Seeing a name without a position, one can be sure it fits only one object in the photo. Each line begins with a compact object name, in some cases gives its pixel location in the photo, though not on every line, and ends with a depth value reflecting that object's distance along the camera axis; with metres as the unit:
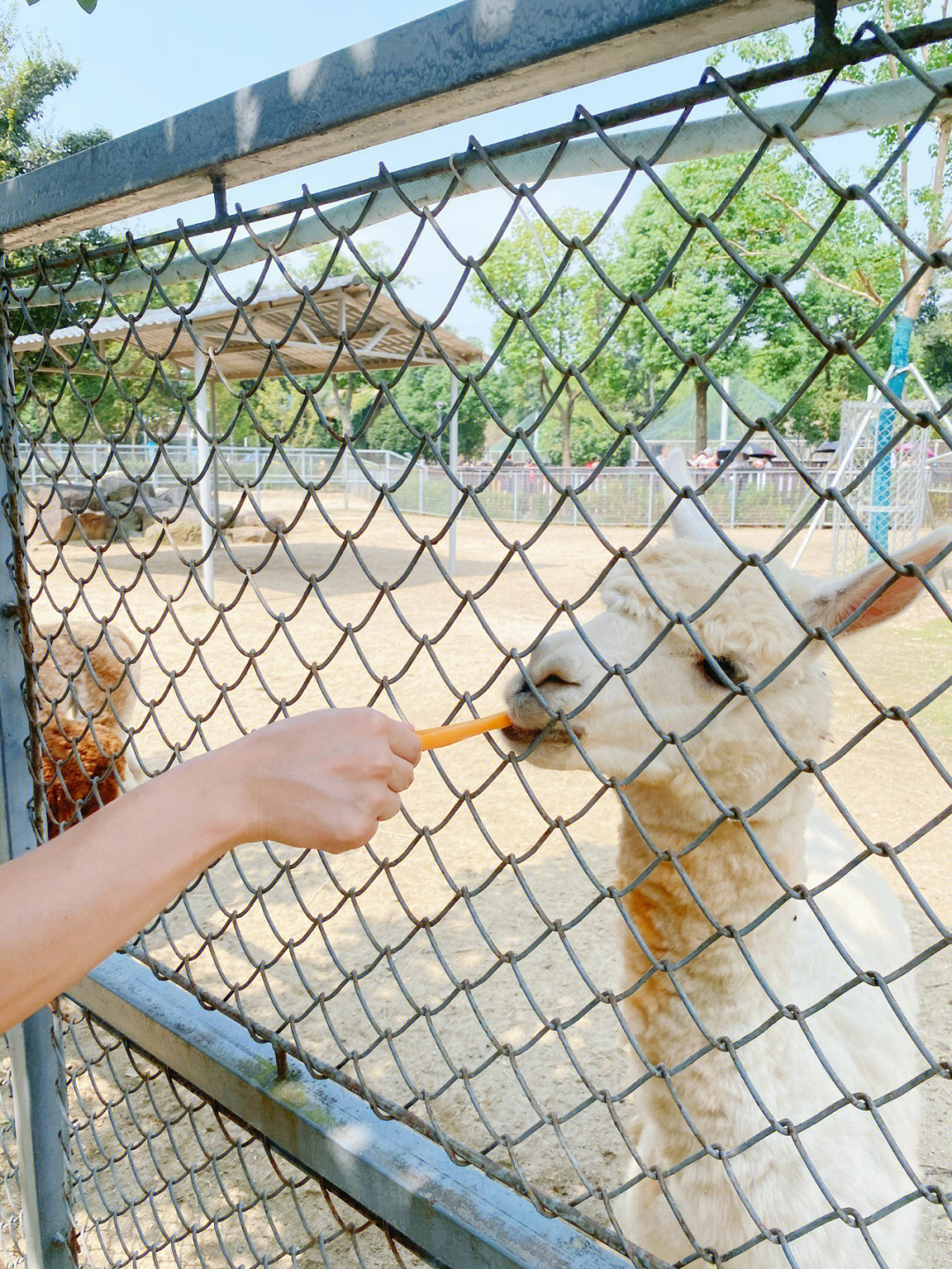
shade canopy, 10.78
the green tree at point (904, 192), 11.55
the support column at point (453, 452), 11.70
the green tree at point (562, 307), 33.56
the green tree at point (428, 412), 51.51
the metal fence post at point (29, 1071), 2.03
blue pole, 11.07
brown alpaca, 3.88
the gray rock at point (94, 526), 16.00
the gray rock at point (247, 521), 19.44
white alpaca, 1.53
